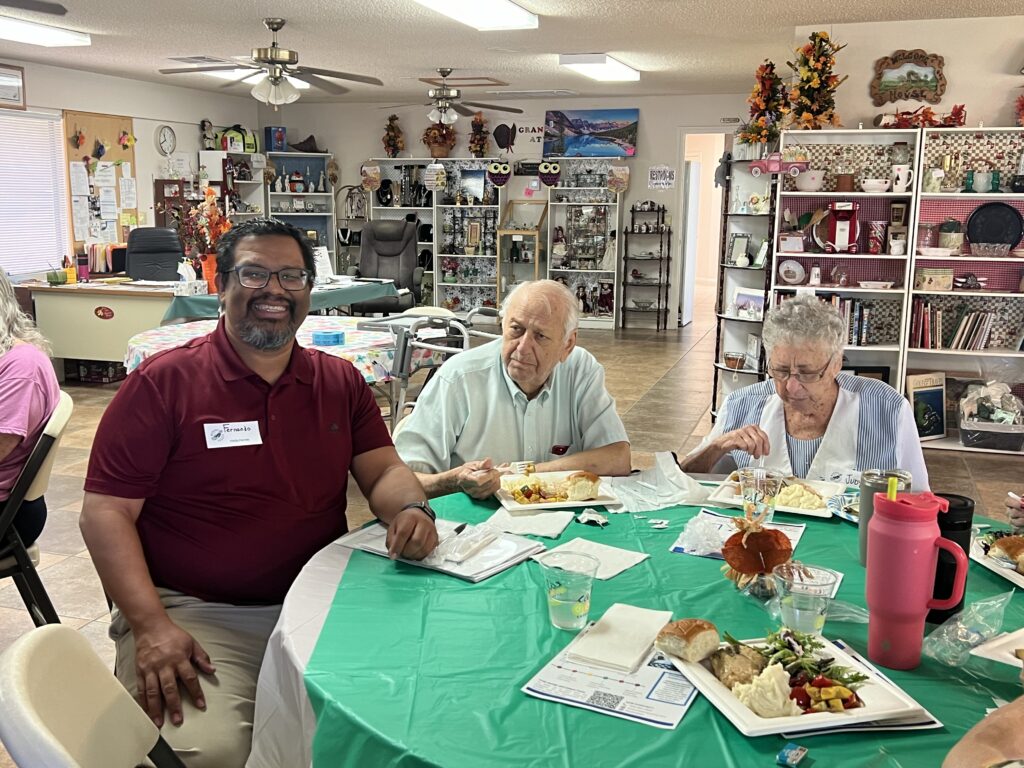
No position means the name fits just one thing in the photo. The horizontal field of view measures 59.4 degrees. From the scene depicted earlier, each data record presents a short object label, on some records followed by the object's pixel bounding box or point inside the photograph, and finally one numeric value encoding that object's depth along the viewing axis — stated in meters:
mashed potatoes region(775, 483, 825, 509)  2.07
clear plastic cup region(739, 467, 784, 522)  1.94
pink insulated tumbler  1.29
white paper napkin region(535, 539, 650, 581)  1.70
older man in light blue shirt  2.53
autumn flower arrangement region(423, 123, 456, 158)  11.34
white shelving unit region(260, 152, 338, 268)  12.05
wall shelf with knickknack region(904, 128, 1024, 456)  5.75
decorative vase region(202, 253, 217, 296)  6.08
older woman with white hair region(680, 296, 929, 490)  2.47
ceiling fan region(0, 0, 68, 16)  4.85
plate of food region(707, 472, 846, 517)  2.05
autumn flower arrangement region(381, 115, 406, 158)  11.84
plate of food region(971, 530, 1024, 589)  1.70
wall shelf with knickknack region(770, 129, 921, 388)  5.91
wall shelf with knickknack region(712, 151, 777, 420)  6.38
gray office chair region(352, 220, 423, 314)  8.95
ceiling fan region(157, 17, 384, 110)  5.89
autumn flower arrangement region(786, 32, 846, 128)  5.76
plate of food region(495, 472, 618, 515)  2.06
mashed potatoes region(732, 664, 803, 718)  1.19
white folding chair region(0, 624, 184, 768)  1.09
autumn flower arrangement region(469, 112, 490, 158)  11.38
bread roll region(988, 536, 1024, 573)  1.73
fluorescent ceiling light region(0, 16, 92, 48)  6.43
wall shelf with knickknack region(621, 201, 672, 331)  11.08
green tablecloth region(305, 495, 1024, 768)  1.14
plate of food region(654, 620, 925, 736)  1.18
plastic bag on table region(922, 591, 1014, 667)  1.36
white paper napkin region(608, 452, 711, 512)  2.12
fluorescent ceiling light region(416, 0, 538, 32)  5.57
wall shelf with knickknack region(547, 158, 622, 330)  11.16
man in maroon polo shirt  1.78
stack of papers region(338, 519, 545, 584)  1.70
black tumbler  1.48
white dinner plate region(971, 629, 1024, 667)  1.36
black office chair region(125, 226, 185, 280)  7.57
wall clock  10.26
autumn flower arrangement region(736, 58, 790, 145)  6.06
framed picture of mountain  11.05
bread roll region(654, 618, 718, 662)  1.33
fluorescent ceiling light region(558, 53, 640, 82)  7.92
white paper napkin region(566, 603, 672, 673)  1.34
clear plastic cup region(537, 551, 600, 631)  1.46
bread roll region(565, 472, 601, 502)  2.09
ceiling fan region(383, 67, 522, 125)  7.96
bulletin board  9.02
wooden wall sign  5.86
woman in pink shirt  2.54
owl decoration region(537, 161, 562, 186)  11.09
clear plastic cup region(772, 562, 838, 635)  1.40
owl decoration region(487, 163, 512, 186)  11.30
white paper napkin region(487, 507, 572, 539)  1.92
